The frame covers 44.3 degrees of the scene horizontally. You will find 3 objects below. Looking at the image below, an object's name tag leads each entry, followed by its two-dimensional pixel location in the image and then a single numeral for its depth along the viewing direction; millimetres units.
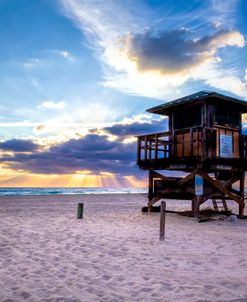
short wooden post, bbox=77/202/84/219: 16516
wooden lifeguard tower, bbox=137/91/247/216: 15422
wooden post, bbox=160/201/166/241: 10258
